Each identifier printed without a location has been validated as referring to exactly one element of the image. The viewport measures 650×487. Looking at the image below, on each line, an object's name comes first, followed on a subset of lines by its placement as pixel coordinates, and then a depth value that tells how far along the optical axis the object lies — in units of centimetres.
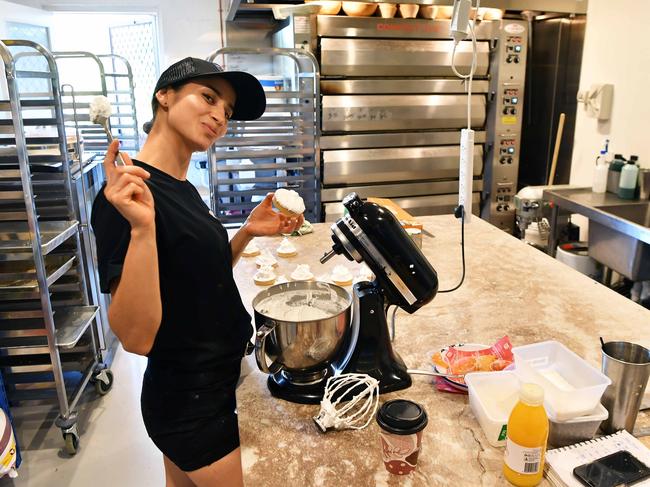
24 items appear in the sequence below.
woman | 104
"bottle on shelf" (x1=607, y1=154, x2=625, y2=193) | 325
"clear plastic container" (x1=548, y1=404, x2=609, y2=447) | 98
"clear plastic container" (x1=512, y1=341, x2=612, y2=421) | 99
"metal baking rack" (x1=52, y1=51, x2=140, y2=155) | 386
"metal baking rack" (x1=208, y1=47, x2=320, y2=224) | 354
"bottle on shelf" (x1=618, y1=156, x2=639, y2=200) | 310
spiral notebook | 91
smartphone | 88
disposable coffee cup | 92
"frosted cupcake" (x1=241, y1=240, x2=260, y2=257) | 218
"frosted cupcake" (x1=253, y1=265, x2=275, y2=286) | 187
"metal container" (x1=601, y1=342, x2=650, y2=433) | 101
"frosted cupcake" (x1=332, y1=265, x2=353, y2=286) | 188
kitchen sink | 264
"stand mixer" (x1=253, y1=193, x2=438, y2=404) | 112
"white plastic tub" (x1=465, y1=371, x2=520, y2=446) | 101
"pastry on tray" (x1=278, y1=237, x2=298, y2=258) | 220
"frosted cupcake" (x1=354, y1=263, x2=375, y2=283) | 187
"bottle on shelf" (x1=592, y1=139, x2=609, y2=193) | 335
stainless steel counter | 261
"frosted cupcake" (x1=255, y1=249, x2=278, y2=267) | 201
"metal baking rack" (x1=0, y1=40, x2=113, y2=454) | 210
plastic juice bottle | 86
